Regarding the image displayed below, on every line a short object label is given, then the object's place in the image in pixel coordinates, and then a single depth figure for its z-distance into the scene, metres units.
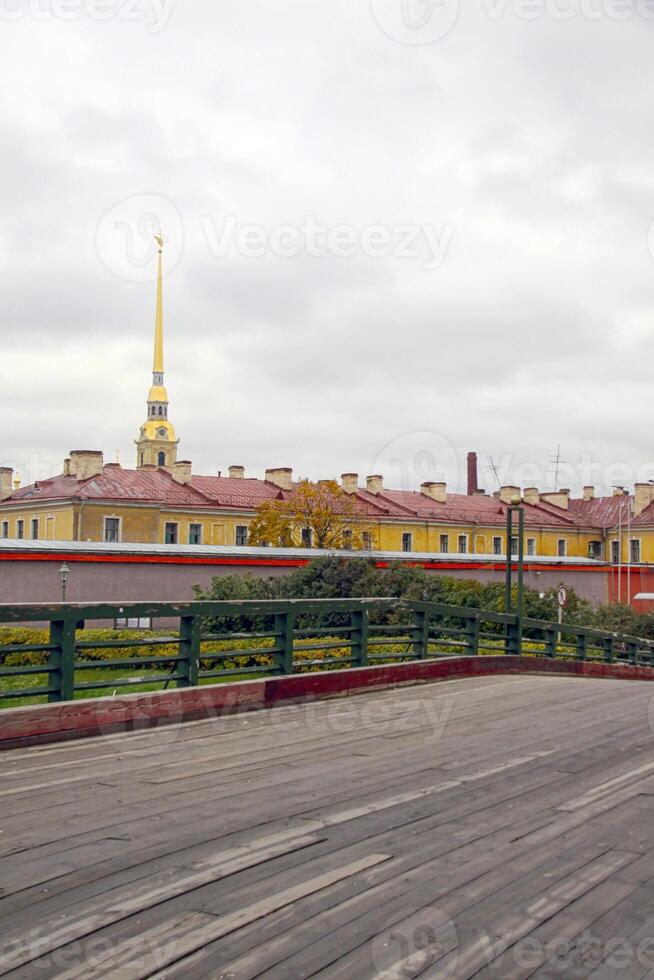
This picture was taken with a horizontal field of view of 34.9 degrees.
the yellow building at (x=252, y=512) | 69.46
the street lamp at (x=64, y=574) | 38.55
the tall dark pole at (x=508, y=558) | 26.18
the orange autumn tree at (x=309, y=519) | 68.88
